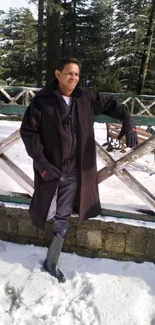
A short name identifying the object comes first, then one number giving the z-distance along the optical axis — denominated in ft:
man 6.89
